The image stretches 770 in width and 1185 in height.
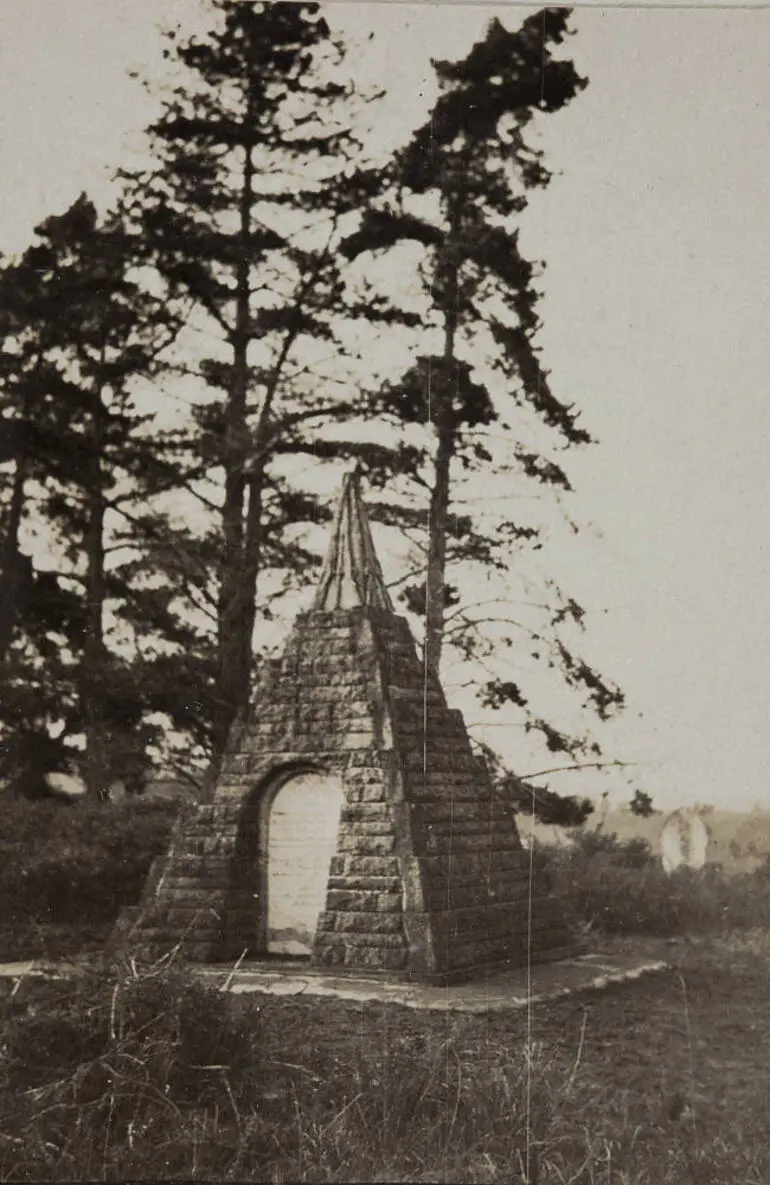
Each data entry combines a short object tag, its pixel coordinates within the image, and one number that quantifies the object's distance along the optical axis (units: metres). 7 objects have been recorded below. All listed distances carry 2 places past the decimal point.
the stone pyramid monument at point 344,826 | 12.23
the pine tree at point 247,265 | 14.03
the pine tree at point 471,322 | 13.00
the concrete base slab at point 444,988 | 10.93
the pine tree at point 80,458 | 14.27
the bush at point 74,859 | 13.49
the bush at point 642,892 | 16.42
